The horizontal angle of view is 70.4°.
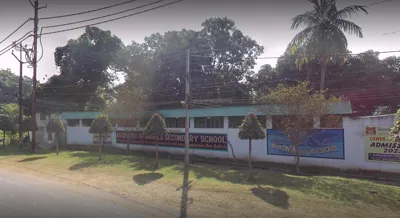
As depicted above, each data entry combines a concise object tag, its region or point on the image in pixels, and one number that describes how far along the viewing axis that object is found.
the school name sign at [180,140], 21.94
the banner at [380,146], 14.58
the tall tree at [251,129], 13.28
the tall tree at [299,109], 14.23
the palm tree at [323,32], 20.38
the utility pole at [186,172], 8.45
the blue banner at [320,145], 16.50
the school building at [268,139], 15.53
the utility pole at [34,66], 21.77
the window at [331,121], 16.16
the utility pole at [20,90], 27.52
